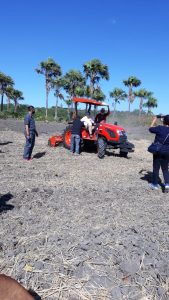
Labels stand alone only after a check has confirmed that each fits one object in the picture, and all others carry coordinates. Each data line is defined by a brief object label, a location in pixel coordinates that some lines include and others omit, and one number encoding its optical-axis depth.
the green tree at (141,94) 34.26
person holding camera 4.33
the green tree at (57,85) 28.81
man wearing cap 7.79
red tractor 7.28
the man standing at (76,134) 7.27
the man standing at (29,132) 6.13
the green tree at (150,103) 38.80
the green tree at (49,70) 27.87
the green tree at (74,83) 29.42
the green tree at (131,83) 31.45
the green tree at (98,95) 28.18
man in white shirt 7.42
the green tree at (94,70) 26.57
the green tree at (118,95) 34.30
